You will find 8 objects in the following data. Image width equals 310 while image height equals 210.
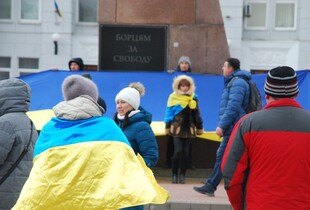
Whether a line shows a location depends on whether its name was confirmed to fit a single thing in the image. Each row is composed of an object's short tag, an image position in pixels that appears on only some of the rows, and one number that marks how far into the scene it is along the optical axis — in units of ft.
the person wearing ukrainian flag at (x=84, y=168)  19.50
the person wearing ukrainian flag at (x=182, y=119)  48.37
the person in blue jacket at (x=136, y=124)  27.23
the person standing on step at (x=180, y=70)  53.23
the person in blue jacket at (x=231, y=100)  39.54
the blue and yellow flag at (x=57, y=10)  118.44
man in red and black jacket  19.13
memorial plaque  56.61
